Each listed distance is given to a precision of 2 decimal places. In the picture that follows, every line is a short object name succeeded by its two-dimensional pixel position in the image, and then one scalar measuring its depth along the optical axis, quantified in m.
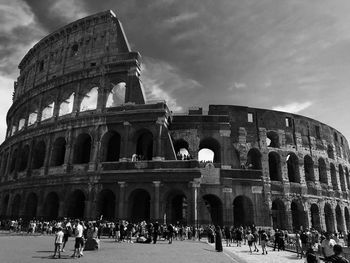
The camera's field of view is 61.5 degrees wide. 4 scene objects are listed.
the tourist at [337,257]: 4.75
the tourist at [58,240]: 10.37
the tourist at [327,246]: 9.37
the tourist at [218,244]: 13.53
